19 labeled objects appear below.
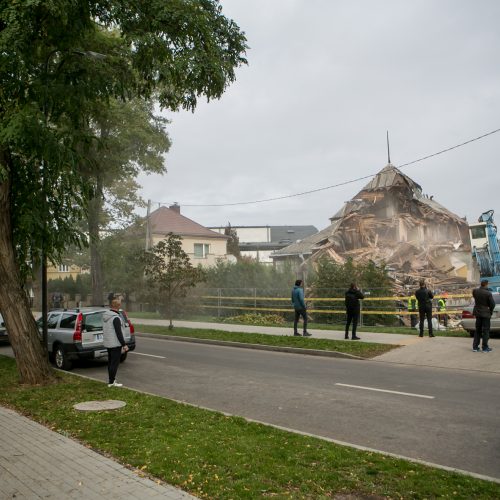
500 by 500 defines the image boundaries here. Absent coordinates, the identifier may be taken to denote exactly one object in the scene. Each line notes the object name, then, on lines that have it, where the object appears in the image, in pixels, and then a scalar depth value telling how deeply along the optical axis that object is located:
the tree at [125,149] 27.48
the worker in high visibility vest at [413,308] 18.80
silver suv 12.47
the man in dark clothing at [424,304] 15.48
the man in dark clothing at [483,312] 12.78
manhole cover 7.72
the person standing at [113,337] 9.71
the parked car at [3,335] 18.91
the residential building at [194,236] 51.62
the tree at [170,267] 20.72
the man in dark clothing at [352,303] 15.98
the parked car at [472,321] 15.09
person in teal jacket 16.97
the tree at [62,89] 9.24
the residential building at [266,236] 84.19
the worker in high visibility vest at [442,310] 19.17
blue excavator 29.89
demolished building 31.81
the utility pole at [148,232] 31.86
